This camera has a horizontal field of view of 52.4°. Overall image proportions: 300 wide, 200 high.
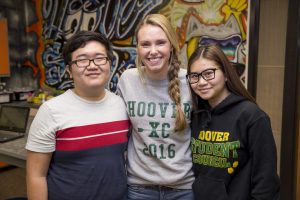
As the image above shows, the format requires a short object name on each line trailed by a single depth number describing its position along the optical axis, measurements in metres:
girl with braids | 1.30
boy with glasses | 1.16
